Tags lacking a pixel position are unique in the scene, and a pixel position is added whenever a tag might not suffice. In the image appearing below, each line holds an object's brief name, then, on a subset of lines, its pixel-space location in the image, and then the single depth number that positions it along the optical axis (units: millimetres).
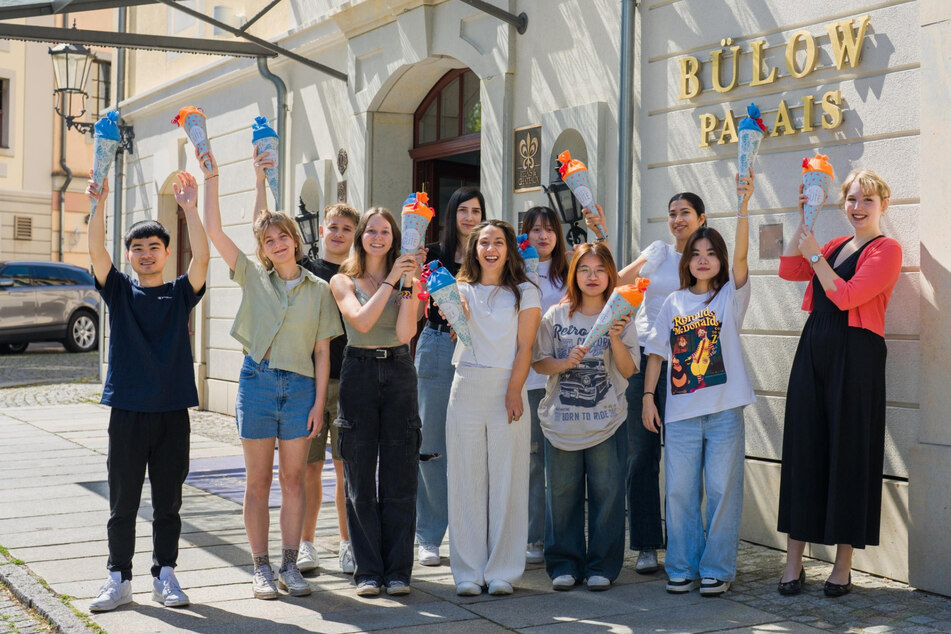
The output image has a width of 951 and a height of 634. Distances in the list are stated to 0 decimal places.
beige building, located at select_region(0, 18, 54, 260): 29188
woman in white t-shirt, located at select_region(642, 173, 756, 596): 4996
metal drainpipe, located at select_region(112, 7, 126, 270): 15180
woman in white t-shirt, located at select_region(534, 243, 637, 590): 5066
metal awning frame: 7867
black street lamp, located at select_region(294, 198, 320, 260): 10312
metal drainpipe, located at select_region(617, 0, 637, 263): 6938
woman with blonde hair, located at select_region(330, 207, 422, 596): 4953
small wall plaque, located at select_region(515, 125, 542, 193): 7805
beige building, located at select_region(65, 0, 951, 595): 5191
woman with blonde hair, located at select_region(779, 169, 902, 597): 4906
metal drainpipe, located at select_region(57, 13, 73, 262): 29797
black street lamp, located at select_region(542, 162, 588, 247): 7277
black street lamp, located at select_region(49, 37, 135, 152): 14805
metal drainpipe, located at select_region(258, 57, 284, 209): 11109
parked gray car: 20188
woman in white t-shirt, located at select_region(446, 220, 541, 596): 4984
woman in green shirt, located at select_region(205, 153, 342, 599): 4938
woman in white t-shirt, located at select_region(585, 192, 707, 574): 5488
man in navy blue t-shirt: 4812
